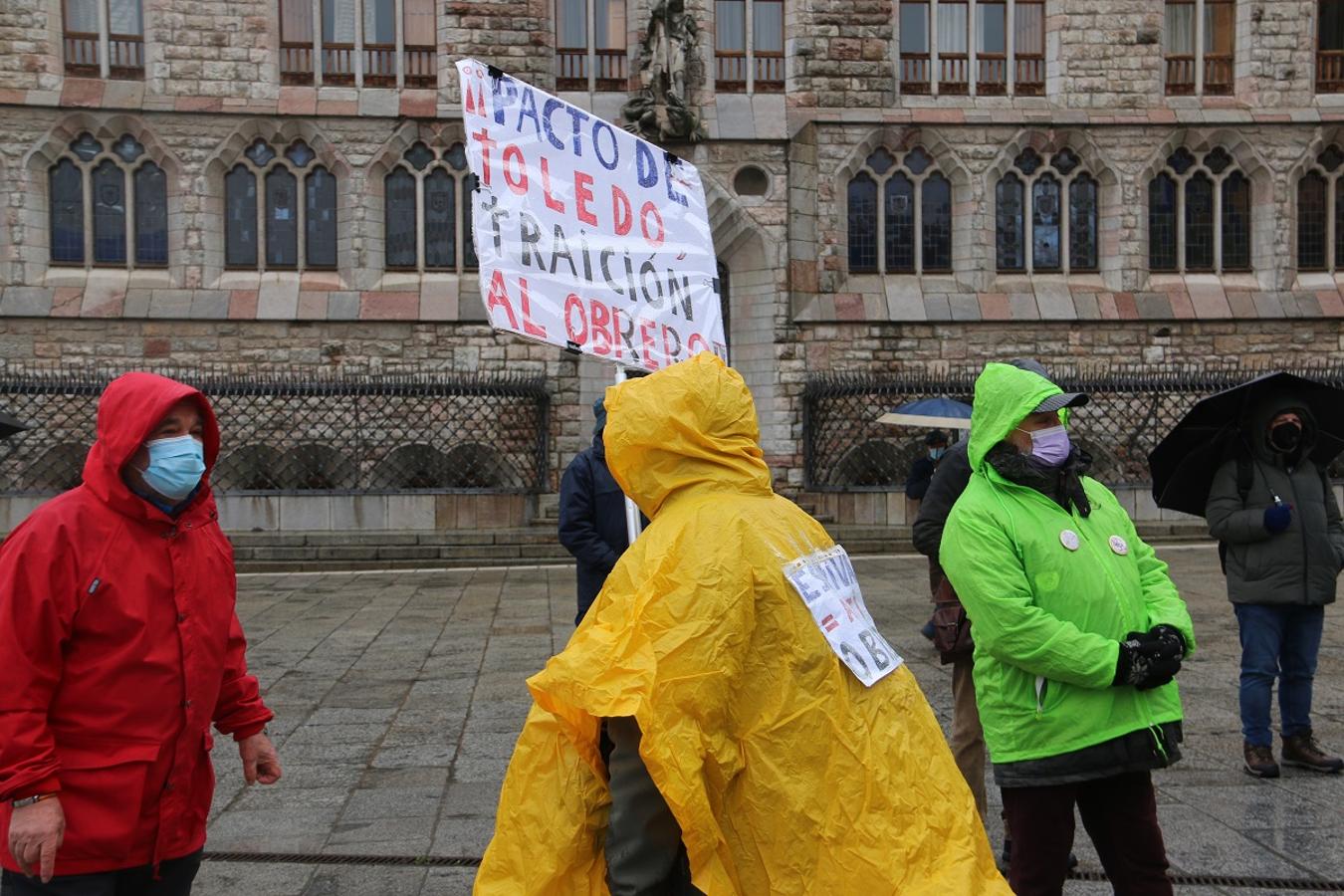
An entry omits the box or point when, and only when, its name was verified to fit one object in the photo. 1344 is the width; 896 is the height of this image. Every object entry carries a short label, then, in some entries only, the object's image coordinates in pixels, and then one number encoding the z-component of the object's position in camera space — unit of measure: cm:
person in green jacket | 330
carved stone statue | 1931
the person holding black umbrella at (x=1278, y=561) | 570
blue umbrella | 1148
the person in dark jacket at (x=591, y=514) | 628
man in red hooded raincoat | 263
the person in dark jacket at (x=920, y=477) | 904
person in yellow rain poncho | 249
